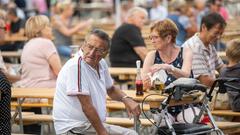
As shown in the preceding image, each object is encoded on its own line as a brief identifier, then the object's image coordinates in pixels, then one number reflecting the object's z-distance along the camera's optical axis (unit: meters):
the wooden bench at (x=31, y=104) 13.97
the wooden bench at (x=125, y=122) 12.14
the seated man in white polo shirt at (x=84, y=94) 10.15
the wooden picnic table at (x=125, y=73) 16.46
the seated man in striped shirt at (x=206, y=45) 13.06
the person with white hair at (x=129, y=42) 18.06
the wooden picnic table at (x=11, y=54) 21.39
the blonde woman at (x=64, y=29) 24.01
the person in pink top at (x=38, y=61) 14.51
